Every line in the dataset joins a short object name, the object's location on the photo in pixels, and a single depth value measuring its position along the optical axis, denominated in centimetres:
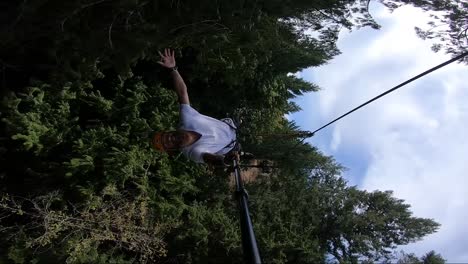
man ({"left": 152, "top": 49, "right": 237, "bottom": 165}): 494
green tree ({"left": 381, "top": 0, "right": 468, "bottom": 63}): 867
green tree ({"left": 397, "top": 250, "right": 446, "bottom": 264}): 1588
